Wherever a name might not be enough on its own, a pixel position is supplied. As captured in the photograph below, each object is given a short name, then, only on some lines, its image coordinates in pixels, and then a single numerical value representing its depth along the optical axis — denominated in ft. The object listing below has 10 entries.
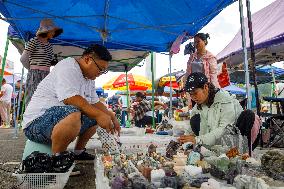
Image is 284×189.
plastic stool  6.02
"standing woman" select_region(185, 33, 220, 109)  9.66
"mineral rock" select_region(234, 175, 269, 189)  3.48
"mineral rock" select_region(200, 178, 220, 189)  3.66
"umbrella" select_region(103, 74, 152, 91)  33.73
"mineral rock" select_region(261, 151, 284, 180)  4.61
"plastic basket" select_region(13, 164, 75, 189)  4.47
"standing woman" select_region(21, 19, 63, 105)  9.05
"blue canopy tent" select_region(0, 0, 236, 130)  10.27
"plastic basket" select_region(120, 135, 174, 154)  7.49
